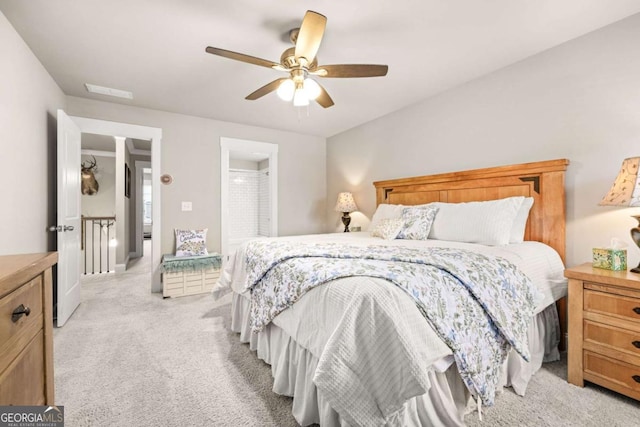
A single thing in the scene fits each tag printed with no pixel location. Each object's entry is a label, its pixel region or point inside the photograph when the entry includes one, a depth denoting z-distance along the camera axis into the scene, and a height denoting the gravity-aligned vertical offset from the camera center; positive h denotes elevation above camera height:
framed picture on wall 5.45 +0.61
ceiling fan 1.76 +1.03
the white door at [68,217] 2.72 -0.05
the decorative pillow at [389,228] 2.84 -0.16
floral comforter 1.29 -0.40
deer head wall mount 5.48 +0.61
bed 1.10 -0.56
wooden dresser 0.72 -0.34
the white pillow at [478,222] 2.29 -0.08
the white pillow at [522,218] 2.35 -0.05
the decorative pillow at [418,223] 2.72 -0.11
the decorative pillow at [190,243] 3.85 -0.41
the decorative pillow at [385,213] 3.26 -0.01
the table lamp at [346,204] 4.34 +0.11
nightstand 1.59 -0.68
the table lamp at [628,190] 1.66 +0.13
